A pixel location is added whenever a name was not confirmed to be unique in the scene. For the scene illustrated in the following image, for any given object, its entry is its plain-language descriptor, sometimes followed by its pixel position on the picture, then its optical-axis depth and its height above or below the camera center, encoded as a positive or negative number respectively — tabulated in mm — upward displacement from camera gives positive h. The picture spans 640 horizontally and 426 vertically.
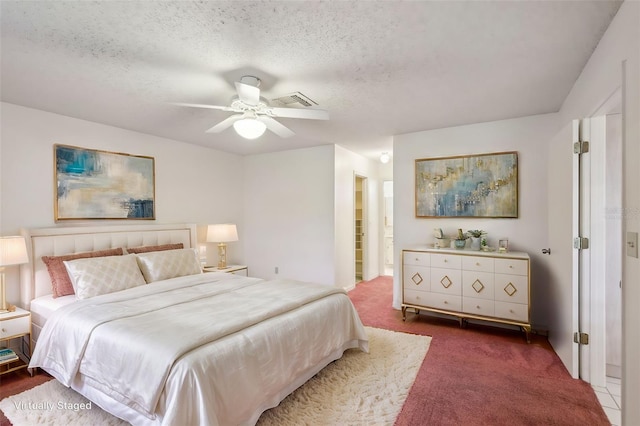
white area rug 1967 -1337
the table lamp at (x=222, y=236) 4473 -351
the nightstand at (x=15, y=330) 2504 -980
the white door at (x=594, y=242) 2307 -240
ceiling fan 2331 +792
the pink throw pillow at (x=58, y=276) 2844 -595
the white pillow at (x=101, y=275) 2748 -591
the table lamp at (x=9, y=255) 2557 -357
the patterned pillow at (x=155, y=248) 3557 -437
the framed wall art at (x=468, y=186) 3562 +316
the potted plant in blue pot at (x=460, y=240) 3645 -345
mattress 2636 -843
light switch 1459 -163
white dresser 3138 -811
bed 1637 -806
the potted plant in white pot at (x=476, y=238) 3584 -315
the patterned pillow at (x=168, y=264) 3283 -583
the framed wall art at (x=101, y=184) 3277 +331
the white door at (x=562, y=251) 2439 -355
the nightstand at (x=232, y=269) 4465 -856
